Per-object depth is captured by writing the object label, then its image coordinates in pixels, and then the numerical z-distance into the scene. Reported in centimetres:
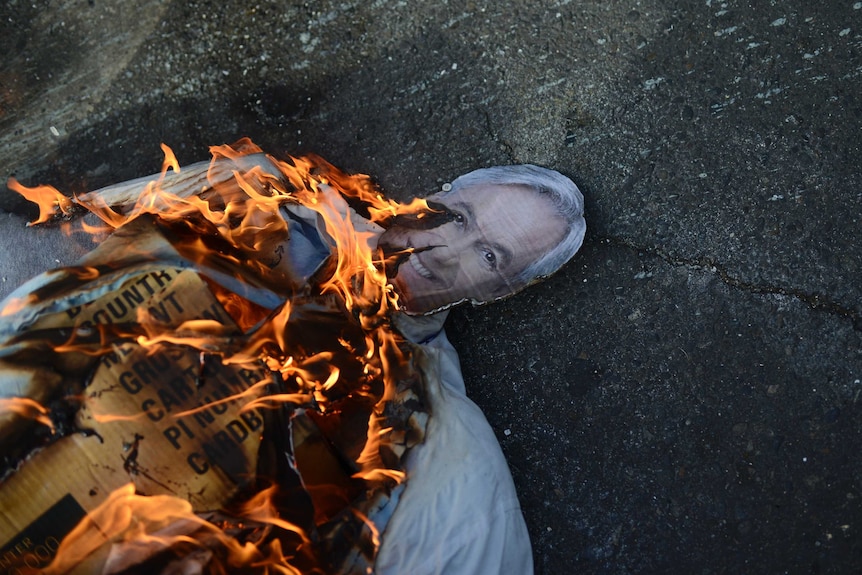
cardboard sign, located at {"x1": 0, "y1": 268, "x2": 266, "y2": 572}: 138
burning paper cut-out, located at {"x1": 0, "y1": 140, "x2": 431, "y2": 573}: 139
